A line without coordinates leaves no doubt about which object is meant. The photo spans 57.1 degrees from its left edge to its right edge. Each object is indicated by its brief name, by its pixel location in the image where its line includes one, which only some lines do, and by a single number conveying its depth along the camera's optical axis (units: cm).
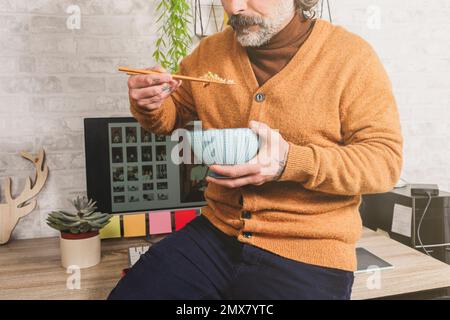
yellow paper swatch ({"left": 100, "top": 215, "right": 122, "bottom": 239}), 132
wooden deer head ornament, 129
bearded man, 71
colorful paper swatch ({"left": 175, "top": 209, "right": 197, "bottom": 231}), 132
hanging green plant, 126
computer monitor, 118
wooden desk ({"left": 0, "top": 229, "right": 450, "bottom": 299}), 95
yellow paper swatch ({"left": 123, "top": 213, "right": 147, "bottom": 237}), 132
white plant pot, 110
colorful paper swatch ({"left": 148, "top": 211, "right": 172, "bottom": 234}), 132
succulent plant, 111
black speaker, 136
